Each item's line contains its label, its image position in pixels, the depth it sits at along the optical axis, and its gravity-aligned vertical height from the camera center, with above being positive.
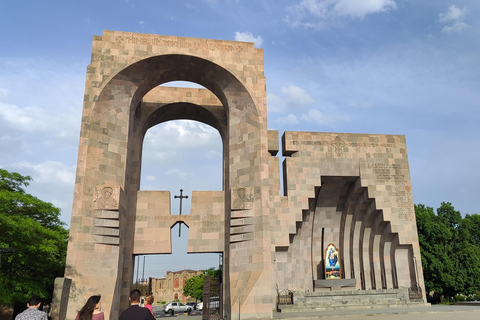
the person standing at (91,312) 4.83 -0.61
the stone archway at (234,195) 16.28 +3.71
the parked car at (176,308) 34.59 -4.09
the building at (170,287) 82.69 -5.15
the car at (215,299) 20.02 -1.96
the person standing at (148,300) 6.79 -0.66
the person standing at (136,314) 5.09 -0.68
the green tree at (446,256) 26.42 +0.39
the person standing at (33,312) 5.37 -0.69
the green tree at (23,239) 16.23 +1.18
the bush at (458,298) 27.72 -2.70
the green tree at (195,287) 55.78 -3.69
